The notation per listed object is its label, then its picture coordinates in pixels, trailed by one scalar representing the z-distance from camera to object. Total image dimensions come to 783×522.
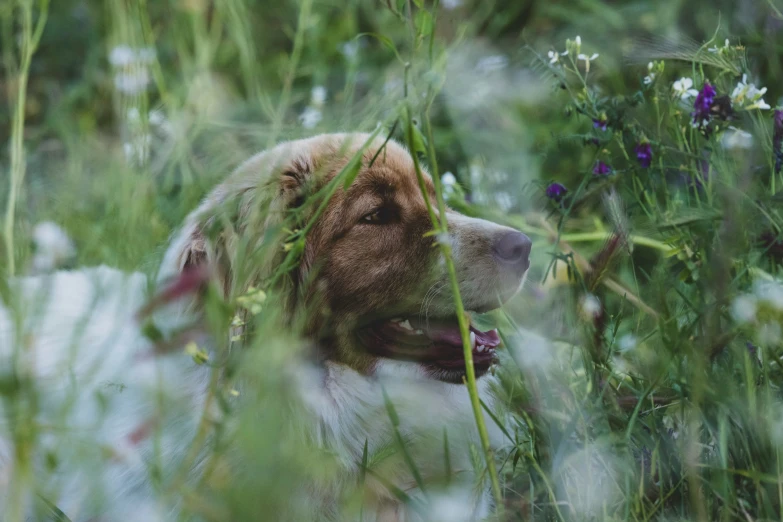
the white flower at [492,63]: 10.06
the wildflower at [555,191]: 5.61
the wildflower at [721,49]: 4.62
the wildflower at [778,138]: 4.66
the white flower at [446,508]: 3.70
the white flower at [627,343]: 4.68
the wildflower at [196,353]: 3.43
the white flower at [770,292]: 3.90
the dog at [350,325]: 5.10
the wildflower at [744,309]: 3.93
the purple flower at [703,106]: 4.79
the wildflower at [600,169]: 5.33
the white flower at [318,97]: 8.99
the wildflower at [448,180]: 7.19
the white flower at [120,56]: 8.18
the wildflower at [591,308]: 4.46
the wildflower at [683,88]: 5.02
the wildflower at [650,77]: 5.11
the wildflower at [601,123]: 5.27
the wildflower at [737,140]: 4.65
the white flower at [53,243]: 6.98
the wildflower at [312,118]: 8.79
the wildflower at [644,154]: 5.09
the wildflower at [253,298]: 3.55
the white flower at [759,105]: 4.44
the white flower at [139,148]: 5.46
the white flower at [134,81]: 6.53
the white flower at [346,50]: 11.00
